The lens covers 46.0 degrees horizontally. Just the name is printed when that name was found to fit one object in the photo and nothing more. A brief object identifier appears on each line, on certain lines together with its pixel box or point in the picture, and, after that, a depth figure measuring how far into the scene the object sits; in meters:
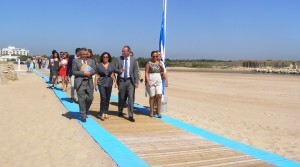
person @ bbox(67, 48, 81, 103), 9.83
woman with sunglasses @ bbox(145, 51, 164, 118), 8.16
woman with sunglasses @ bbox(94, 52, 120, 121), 7.68
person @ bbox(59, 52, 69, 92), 12.68
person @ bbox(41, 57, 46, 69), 38.38
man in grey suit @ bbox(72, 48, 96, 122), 7.40
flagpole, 9.14
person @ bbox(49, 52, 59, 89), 14.06
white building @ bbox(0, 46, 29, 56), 123.23
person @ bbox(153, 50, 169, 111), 8.20
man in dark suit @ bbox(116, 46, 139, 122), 7.80
